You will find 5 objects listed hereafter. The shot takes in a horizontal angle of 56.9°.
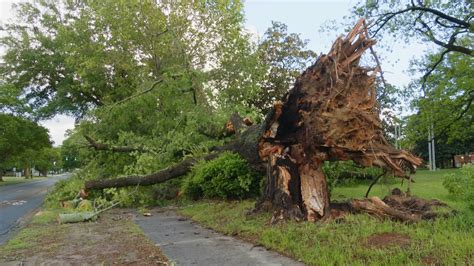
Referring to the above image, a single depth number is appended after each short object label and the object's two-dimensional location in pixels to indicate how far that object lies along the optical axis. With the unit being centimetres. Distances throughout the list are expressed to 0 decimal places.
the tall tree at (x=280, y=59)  2866
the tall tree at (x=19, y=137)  3541
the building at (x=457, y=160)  4590
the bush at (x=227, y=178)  1105
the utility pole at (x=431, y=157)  3709
